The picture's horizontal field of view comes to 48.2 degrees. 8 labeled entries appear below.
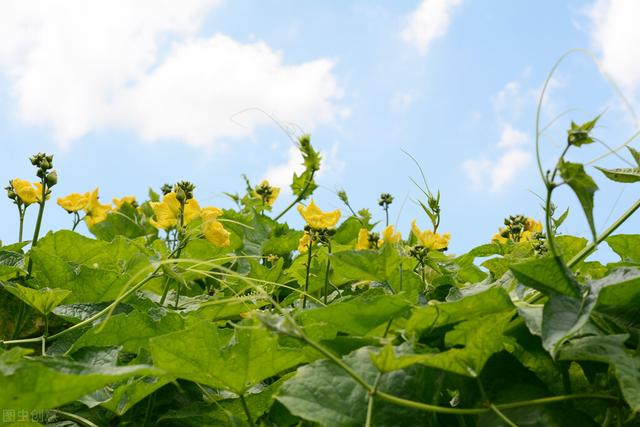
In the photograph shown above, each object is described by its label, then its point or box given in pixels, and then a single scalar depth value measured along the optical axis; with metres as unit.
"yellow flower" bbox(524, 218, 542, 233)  3.33
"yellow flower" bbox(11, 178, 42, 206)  2.50
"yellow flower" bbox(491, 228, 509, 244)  3.48
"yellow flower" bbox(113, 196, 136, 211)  4.15
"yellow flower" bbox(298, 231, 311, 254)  2.23
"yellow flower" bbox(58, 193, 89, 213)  3.03
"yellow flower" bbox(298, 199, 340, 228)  2.08
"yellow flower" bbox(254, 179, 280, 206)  3.88
